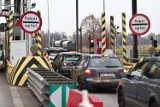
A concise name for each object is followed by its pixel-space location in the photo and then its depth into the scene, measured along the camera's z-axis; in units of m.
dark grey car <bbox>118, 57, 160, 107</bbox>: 8.22
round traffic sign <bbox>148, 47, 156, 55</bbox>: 18.61
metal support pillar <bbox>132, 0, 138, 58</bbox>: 22.18
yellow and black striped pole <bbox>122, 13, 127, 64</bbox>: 24.58
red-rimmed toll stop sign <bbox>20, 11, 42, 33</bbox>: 16.88
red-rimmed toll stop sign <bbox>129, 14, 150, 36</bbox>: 17.14
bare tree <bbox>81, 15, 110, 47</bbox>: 88.63
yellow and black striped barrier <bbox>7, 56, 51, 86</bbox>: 17.20
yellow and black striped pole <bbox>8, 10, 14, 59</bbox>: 22.87
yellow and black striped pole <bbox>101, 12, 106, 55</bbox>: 27.29
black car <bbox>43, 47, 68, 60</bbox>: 31.52
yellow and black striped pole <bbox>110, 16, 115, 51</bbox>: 28.23
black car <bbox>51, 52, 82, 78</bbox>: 22.17
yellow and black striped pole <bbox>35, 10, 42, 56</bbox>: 19.92
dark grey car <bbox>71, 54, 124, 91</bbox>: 15.58
